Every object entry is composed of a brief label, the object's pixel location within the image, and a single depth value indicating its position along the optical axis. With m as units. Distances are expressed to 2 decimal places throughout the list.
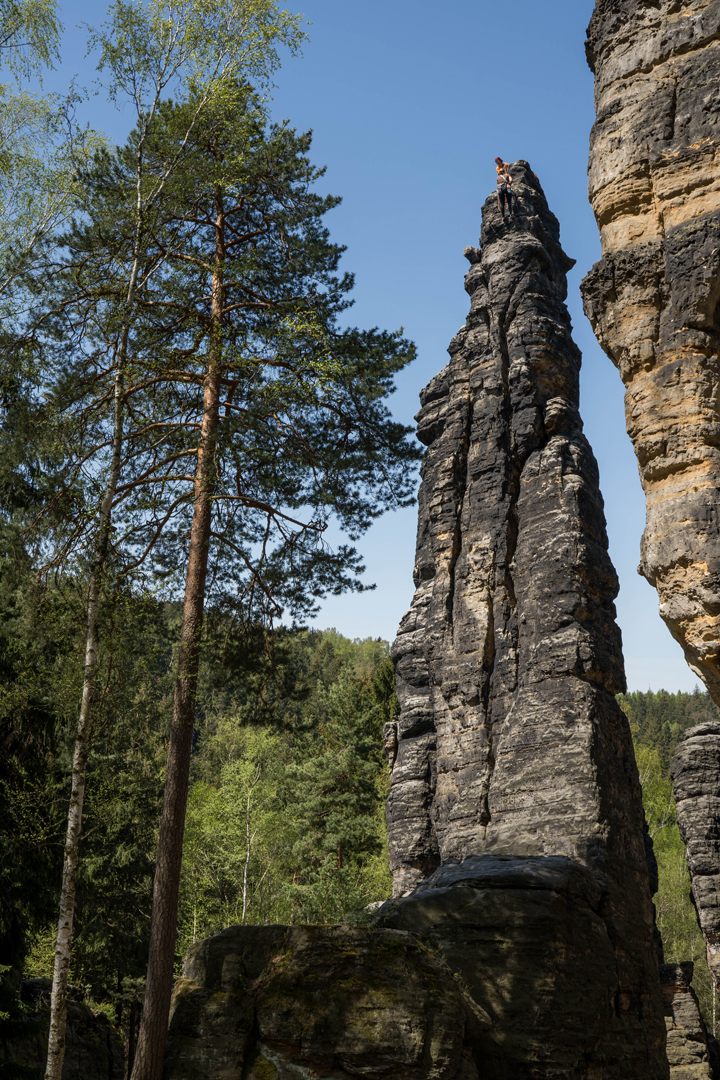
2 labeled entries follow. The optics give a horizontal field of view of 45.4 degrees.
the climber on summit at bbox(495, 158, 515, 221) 28.09
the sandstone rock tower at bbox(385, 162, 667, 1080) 19.31
